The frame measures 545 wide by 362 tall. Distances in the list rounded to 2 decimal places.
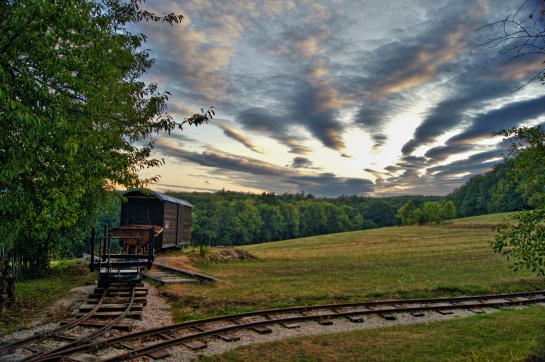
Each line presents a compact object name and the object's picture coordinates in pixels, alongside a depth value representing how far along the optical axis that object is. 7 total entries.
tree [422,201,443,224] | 91.58
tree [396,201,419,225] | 113.94
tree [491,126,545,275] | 7.41
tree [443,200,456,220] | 103.71
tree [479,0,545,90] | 6.96
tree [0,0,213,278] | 7.53
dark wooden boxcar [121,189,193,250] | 32.16
